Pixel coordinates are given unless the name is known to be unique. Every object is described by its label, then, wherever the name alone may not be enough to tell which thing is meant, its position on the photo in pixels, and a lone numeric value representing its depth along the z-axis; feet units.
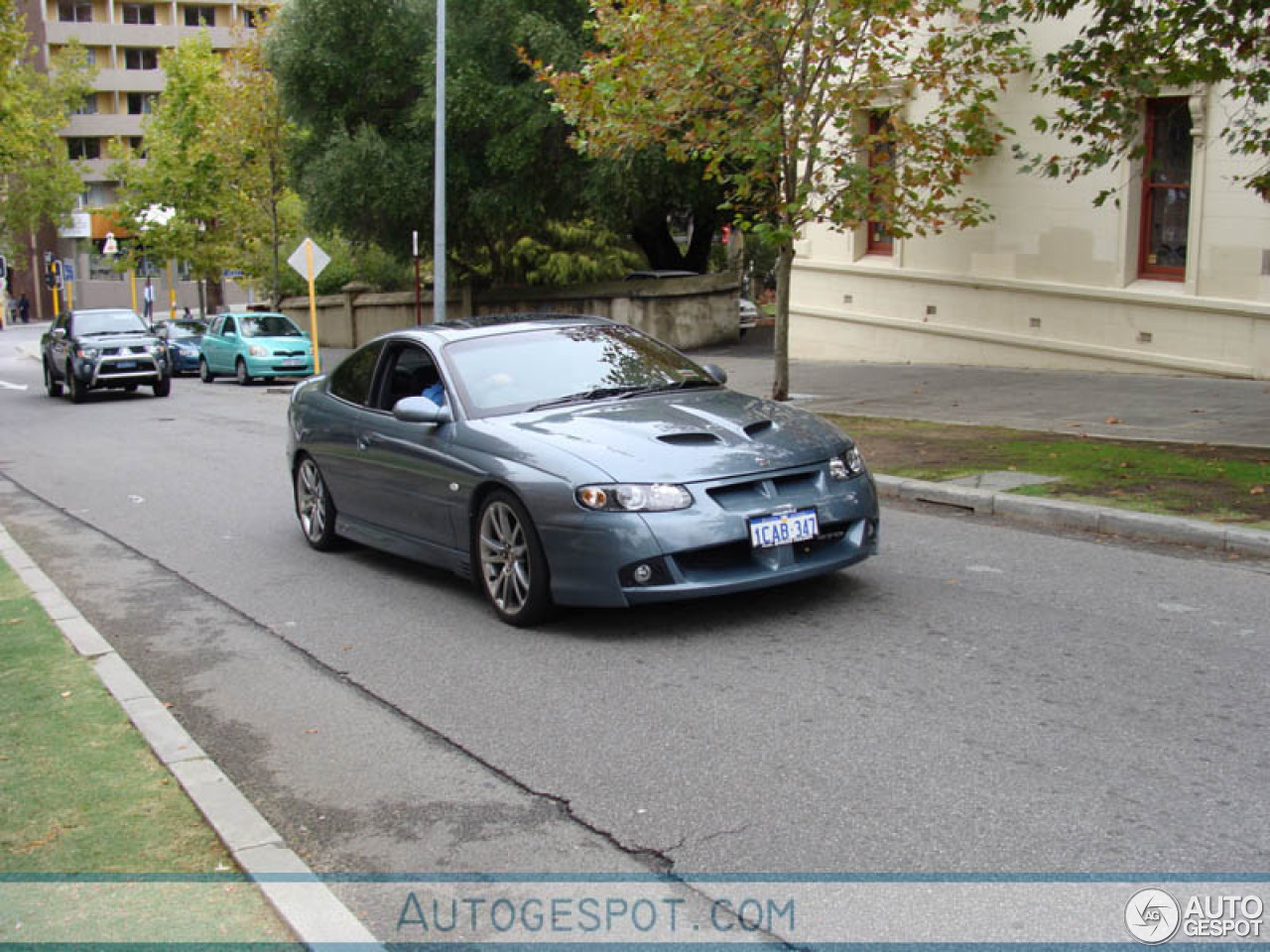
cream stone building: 54.90
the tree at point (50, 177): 228.22
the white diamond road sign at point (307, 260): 86.79
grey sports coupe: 20.76
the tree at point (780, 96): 47.42
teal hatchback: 95.55
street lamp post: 78.12
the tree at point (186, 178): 143.54
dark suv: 81.05
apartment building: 270.26
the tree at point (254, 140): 114.21
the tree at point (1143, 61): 36.52
